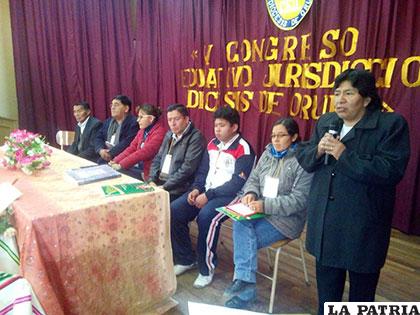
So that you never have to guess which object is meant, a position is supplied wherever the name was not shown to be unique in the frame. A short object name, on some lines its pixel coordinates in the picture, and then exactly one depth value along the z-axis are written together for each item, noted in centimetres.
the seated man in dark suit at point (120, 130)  347
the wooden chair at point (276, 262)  193
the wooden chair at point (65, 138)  388
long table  150
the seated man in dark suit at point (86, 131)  376
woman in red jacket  307
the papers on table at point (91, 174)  199
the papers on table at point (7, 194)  161
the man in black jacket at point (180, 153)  254
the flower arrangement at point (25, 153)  215
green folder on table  180
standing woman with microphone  138
